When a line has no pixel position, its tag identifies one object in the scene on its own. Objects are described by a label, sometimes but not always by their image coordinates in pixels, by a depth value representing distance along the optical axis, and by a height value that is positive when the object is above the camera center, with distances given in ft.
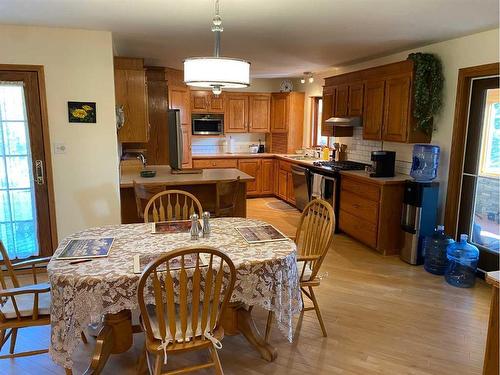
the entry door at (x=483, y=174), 11.61 -1.36
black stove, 16.63 -1.61
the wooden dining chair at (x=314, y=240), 8.15 -2.50
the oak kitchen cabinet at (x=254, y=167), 22.95 -2.36
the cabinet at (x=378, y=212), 13.67 -3.04
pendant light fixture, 6.98 +1.08
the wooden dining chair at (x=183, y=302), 5.70 -2.76
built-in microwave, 23.44 +0.32
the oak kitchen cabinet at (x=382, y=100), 13.51 +1.21
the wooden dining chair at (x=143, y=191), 11.87 -1.98
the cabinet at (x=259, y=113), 24.21 +1.06
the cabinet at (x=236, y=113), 23.75 +1.02
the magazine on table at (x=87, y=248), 6.96 -2.32
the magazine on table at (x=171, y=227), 8.48 -2.26
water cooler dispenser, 12.75 -2.88
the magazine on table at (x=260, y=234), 7.90 -2.27
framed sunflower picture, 11.91 +0.51
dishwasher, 18.71 -2.82
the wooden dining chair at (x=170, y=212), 9.71 -2.17
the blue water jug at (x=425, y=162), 13.05 -1.11
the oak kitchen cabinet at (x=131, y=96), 13.61 +1.18
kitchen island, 12.92 -1.98
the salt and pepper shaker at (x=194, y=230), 7.93 -2.11
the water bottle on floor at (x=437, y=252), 12.30 -3.96
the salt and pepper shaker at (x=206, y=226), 8.14 -2.08
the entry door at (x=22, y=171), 11.57 -1.36
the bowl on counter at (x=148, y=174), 13.66 -1.64
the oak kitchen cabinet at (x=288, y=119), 23.85 +0.68
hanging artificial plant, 12.95 +1.57
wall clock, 24.41 +2.80
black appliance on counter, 14.47 -1.25
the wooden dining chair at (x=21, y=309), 6.42 -3.27
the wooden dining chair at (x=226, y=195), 12.40 -2.29
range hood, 16.39 +0.39
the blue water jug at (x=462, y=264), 11.48 -4.07
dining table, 6.11 -2.65
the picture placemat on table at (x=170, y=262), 6.37 -2.33
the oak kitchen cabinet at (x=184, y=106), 19.39 +1.17
